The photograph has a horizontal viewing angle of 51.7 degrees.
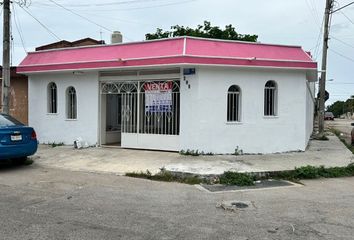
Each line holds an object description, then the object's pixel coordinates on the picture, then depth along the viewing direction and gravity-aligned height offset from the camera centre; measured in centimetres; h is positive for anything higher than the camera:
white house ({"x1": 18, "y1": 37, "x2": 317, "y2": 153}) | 1205 +61
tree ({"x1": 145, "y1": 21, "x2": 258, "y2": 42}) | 2784 +604
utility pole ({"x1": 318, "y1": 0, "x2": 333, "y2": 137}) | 2216 +289
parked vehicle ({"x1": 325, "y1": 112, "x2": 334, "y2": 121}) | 6900 -92
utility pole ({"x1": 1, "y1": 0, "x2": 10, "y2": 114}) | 1266 +180
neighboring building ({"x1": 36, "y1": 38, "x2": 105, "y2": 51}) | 2238 +414
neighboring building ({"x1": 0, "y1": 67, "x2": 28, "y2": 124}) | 1712 +60
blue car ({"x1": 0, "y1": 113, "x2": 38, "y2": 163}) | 948 -80
